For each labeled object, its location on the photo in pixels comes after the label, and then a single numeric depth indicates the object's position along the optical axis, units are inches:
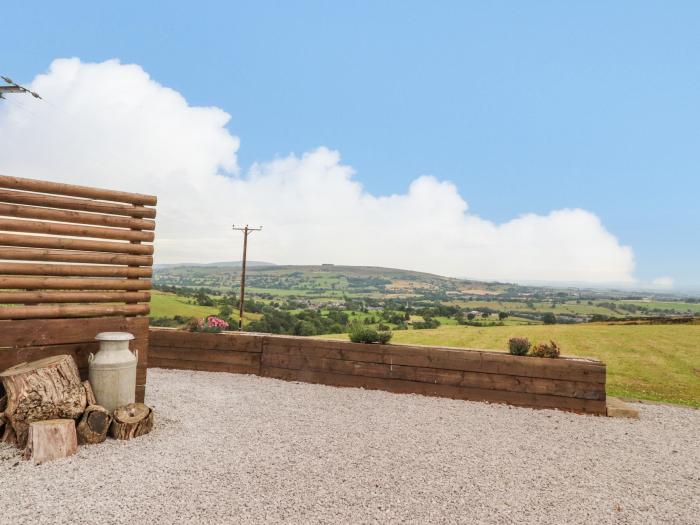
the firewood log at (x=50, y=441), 180.2
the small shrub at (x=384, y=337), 331.3
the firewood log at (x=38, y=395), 189.8
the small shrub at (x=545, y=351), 301.0
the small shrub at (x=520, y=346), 303.0
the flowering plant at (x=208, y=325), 383.9
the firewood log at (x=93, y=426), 200.4
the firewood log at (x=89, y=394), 208.1
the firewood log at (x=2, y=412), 198.8
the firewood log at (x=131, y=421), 208.7
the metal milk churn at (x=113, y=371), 216.8
